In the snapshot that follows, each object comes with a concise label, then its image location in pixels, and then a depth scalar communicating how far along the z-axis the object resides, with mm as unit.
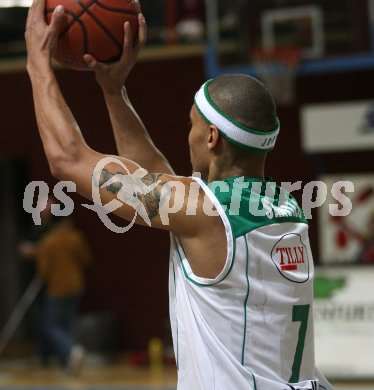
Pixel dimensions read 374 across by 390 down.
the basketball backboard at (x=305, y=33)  10070
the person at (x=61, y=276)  10242
